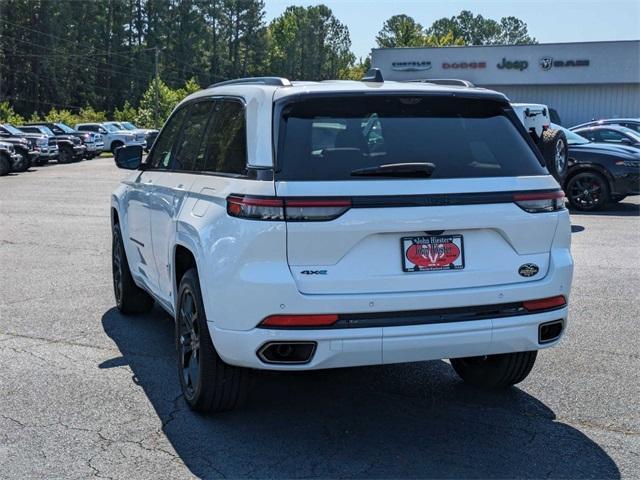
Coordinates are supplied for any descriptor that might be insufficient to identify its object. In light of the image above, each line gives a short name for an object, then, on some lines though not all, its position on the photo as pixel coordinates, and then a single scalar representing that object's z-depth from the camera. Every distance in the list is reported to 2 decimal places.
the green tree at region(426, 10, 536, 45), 143.00
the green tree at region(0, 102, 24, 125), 57.09
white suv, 3.95
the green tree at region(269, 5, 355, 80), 127.62
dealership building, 45.69
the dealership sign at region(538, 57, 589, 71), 46.47
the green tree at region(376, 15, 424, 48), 88.44
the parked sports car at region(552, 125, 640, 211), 15.29
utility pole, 69.69
